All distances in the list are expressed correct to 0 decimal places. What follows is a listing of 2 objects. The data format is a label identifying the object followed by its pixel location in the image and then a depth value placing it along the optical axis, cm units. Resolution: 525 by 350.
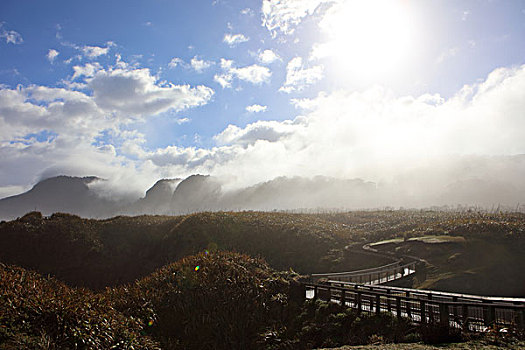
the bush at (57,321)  927
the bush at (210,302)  1492
